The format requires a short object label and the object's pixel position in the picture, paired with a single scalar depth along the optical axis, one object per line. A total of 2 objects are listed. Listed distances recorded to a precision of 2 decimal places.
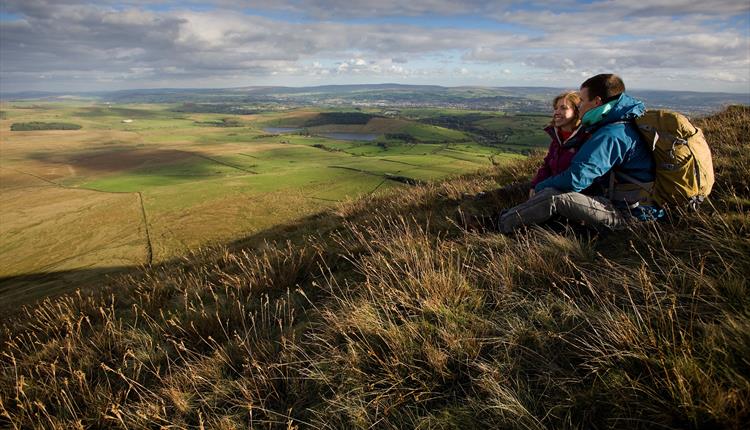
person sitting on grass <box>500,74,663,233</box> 3.98
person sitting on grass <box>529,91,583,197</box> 5.21
